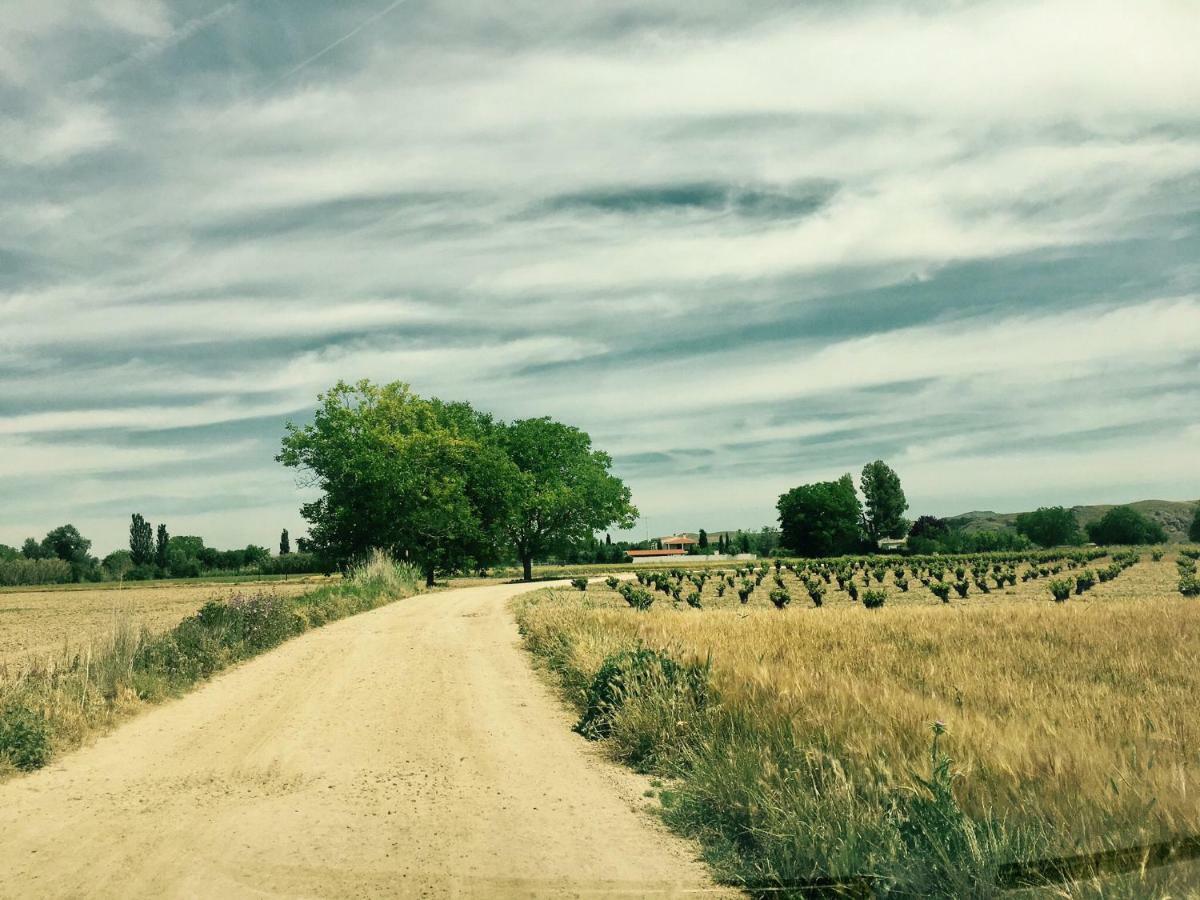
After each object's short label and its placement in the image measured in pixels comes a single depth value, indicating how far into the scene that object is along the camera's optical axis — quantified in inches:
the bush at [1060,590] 1306.6
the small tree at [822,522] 5728.3
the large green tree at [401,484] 2285.9
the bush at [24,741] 371.9
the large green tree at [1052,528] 6324.3
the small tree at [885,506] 6574.8
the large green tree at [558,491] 3038.9
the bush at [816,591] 1604.3
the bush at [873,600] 1364.4
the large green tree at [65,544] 6709.2
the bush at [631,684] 398.3
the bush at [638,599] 1390.3
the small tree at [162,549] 5841.5
